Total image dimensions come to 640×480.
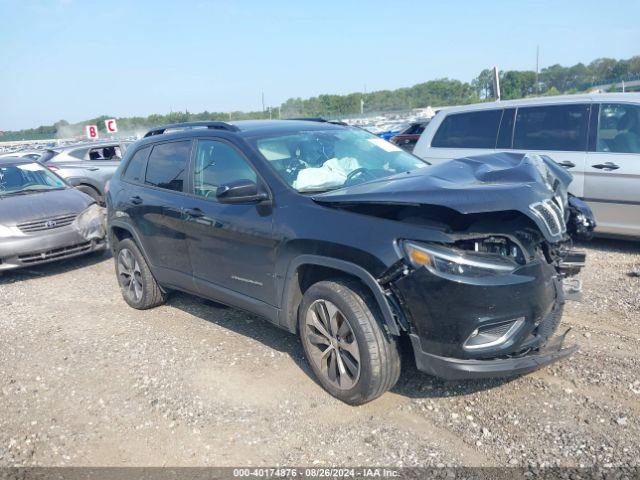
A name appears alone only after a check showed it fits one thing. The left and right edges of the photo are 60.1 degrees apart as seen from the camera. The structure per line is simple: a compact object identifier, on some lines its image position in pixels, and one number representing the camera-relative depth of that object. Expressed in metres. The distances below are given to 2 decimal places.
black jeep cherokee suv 3.02
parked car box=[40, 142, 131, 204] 12.14
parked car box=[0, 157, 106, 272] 7.00
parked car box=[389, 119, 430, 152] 18.39
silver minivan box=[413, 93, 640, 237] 6.25
